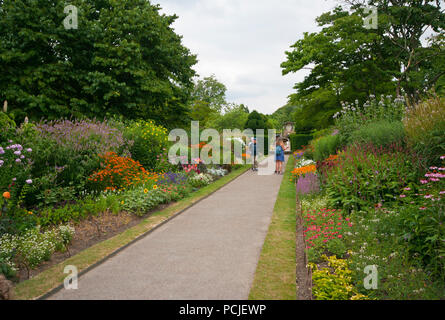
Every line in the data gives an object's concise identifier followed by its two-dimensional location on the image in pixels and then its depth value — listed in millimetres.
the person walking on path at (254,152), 17386
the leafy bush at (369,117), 9562
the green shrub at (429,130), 5531
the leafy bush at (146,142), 10617
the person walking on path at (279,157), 15370
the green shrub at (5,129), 5625
